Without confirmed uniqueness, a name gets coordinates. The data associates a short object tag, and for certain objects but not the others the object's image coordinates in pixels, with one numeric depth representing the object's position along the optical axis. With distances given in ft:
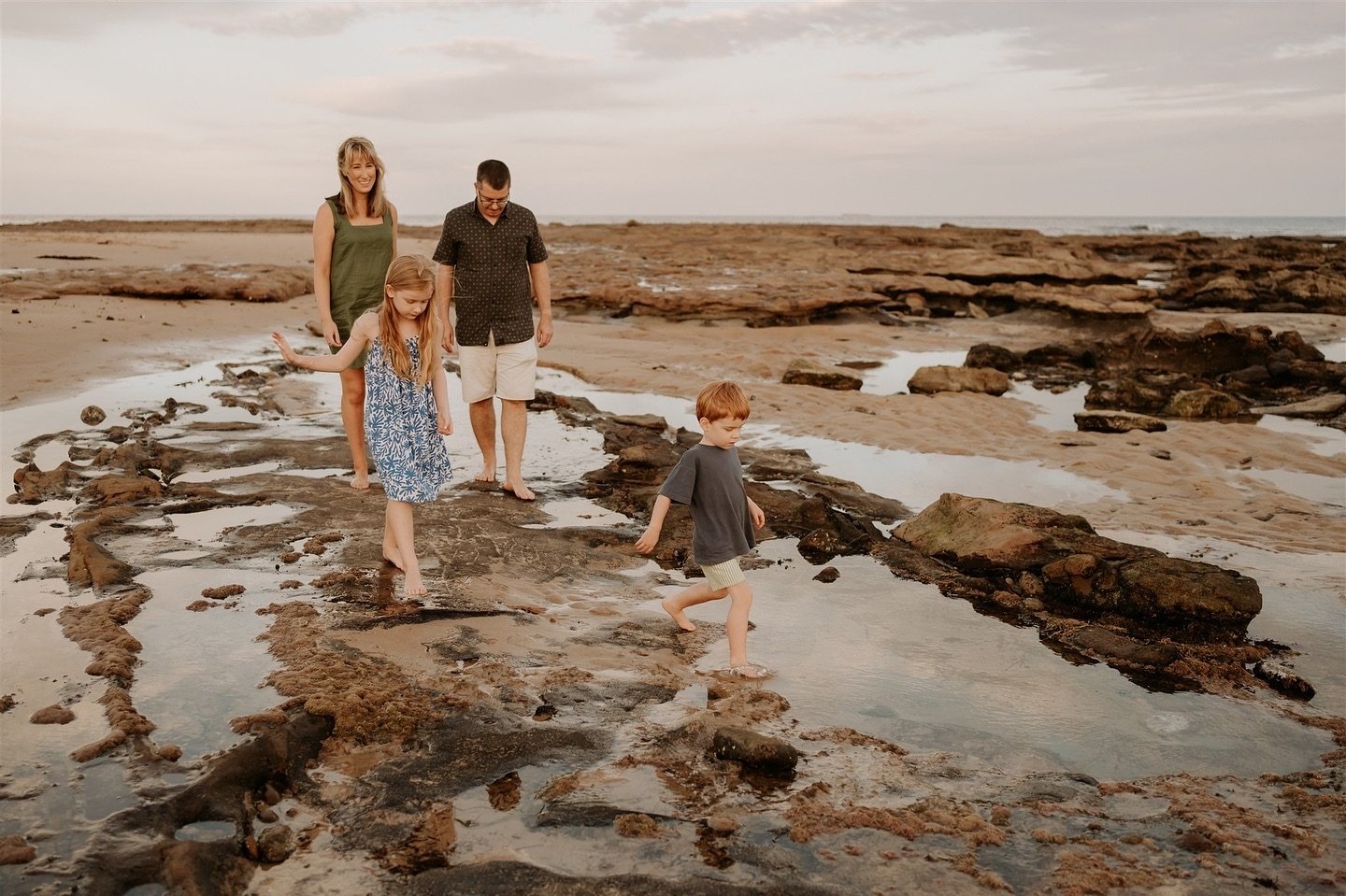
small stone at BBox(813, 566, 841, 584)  18.21
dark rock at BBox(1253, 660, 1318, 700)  14.03
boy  14.46
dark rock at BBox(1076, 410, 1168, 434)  31.17
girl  16.28
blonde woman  20.20
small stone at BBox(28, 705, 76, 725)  11.17
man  21.68
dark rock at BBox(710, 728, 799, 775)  11.19
